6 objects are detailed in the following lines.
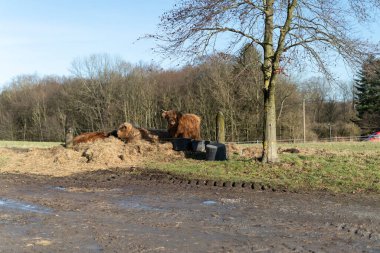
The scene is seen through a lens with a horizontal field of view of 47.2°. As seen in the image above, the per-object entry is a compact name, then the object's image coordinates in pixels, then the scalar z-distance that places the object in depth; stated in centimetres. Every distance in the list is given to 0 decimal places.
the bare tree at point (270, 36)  1392
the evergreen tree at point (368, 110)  6381
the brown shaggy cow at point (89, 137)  2100
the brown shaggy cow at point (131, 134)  2023
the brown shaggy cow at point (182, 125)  2077
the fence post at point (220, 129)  1996
